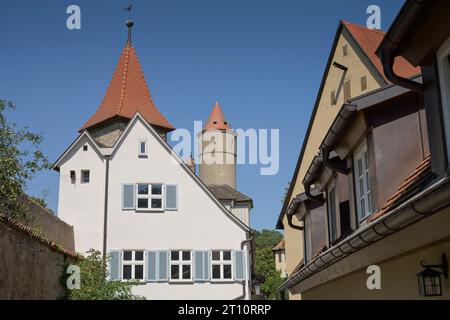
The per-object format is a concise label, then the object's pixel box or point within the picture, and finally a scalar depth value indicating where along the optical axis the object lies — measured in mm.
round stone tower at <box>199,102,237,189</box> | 67375
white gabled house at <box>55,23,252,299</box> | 23828
